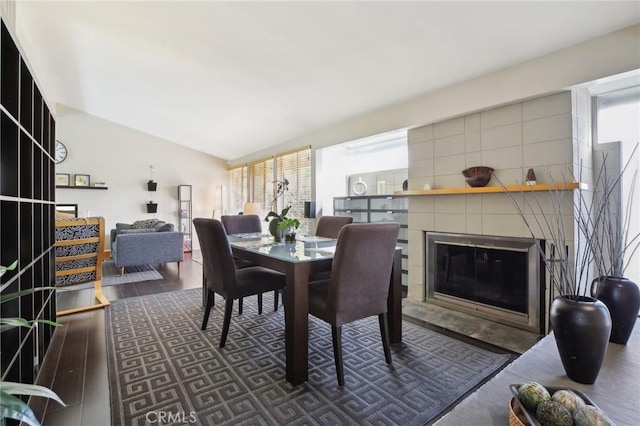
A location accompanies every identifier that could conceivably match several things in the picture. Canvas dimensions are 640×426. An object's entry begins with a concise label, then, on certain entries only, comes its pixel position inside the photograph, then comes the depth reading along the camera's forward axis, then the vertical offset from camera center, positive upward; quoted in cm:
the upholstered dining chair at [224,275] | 226 -51
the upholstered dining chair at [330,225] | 328 -15
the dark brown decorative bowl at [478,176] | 286 +33
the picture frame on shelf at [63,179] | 634 +71
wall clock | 638 +128
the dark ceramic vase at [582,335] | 105 -44
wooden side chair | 303 -40
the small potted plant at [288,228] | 284 -15
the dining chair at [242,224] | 374 -15
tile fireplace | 271 -66
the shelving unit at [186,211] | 760 +3
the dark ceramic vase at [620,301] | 131 -39
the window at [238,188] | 760 +63
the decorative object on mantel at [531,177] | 257 +28
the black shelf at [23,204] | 138 +5
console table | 92 -61
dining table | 190 -49
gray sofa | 468 -54
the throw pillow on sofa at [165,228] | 524 -27
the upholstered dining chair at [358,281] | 185 -44
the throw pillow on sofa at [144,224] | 598 -23
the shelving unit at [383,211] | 400 +1
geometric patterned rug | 161 -105
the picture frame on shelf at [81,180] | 656 +71
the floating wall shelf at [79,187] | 634 +55
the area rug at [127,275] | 438 -98
